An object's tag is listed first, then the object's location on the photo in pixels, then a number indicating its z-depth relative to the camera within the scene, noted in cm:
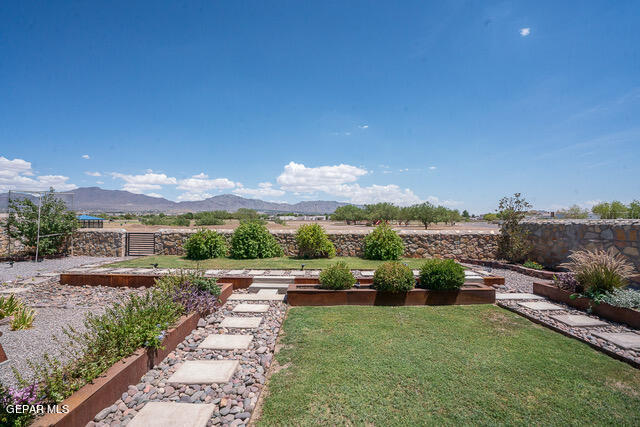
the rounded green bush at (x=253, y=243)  1038
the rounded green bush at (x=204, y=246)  1031
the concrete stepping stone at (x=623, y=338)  361
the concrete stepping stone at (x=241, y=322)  421
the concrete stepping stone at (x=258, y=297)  558
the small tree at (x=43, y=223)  1078
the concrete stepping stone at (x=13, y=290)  607
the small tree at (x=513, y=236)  952
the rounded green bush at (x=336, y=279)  541
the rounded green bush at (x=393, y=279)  522
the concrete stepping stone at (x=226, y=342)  353
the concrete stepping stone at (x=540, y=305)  511
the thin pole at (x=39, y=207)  1008
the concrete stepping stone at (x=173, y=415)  217
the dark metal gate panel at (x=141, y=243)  1155
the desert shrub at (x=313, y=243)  1041
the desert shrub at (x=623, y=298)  449
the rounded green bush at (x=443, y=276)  535
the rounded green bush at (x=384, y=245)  1031
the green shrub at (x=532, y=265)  849
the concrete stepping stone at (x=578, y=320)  434
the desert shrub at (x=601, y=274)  496
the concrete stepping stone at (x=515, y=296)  573
